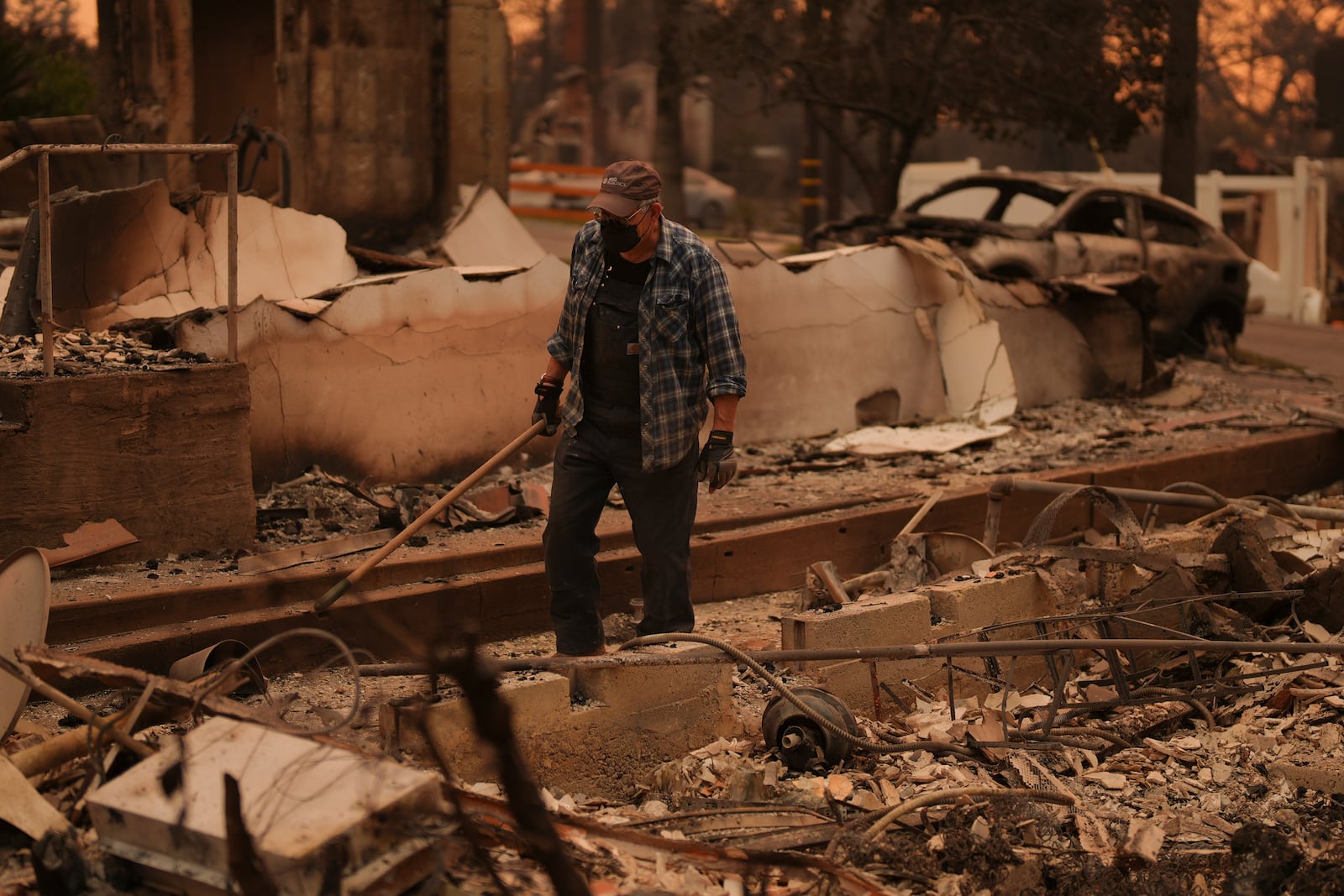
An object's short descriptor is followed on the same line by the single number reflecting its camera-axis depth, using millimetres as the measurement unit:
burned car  12039
